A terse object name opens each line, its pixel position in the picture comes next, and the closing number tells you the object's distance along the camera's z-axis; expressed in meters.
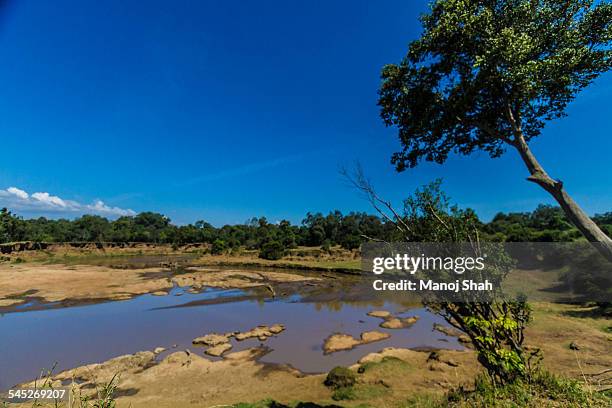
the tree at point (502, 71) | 6.81
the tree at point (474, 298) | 5.89
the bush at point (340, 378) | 11.21
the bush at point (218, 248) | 71.19
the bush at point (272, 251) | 59.72
